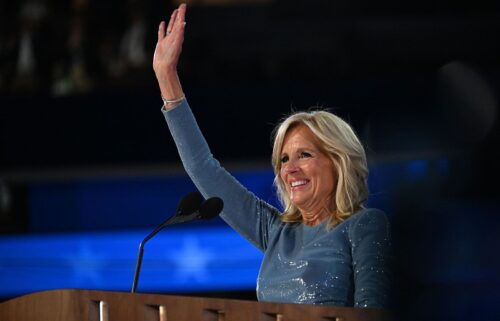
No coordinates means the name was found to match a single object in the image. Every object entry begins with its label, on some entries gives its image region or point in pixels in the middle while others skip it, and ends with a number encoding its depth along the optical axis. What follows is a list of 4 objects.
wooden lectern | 8.53
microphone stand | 9.17
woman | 9.14
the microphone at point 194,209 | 9.15
